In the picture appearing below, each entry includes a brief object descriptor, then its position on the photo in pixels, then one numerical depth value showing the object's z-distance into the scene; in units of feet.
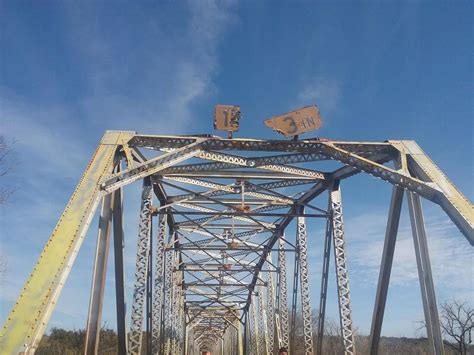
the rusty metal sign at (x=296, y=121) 35.19
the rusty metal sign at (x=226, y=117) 35.19
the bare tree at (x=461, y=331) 114.73
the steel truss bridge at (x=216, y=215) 25.39
